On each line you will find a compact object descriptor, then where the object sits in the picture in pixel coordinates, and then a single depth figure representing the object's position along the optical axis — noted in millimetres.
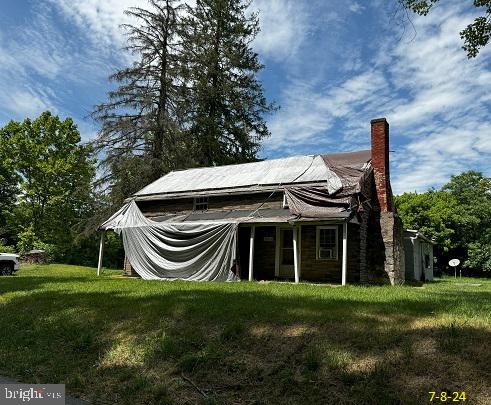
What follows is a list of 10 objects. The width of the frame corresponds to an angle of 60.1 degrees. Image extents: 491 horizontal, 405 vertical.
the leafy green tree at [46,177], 36812
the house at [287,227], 15812
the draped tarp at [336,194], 15039
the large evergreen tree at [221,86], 33000
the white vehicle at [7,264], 20078
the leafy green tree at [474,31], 9477
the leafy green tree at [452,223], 36688
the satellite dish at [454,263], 31447
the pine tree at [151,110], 27875
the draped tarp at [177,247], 16188
